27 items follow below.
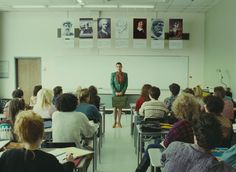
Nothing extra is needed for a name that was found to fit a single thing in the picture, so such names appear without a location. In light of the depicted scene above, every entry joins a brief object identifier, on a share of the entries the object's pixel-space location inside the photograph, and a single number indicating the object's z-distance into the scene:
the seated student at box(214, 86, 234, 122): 5.26
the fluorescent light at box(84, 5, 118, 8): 10.67
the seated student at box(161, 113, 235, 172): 2.00
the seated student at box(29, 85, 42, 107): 6.44
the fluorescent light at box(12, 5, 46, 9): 10.69
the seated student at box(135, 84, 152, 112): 6.25
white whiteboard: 11.41
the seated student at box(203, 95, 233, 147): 3.61
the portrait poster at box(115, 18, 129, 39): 11.12
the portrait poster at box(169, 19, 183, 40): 11.04
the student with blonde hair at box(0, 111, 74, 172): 2.14
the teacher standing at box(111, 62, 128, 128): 8.80
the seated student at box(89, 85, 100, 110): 6.05
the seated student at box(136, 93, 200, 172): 3.28
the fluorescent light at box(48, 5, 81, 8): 10.65
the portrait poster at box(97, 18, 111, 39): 11.10
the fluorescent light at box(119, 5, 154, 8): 10.48
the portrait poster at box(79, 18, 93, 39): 11.09
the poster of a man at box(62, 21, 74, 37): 11.12
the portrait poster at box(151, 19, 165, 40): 11.03
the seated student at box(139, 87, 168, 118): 5.20
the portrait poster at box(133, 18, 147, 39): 11.08
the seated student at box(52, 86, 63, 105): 6.13
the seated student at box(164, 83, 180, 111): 5.96
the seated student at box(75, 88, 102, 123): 4.82
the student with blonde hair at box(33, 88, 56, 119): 5.07
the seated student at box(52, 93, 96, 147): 3.67
